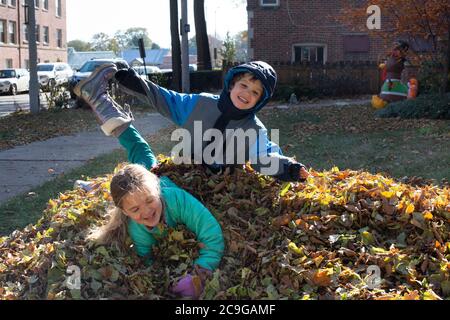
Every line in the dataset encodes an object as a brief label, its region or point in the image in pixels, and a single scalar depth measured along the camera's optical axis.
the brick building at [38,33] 46.91
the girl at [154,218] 3.36
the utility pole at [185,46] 18.19
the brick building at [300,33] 25.19
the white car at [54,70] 36.53
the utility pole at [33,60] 17.02
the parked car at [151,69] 36.08
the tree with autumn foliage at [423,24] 13.72
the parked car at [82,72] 20.87
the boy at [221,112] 3.98
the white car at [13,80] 33.28
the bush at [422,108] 12.72
